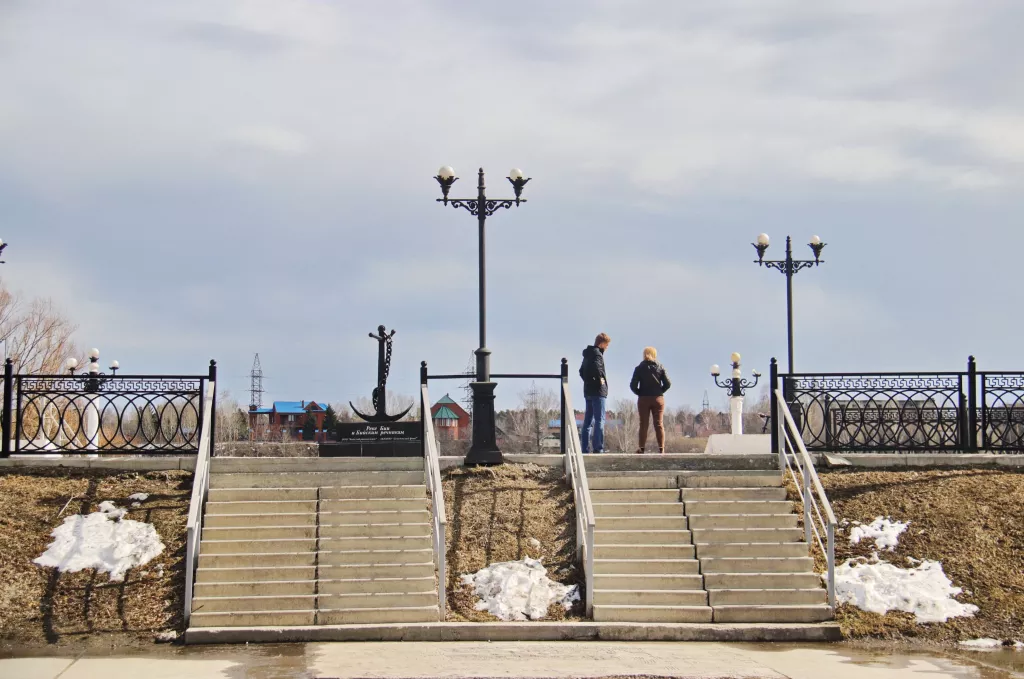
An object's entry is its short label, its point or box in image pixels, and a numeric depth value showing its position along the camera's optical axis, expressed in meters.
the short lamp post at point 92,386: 14.92
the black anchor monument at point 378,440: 16.38
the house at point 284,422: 70.19
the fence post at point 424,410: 14.32
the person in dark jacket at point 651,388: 16.36
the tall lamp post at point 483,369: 15.20
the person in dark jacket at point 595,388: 16.27
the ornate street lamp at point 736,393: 23.84
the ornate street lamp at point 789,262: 25.33
